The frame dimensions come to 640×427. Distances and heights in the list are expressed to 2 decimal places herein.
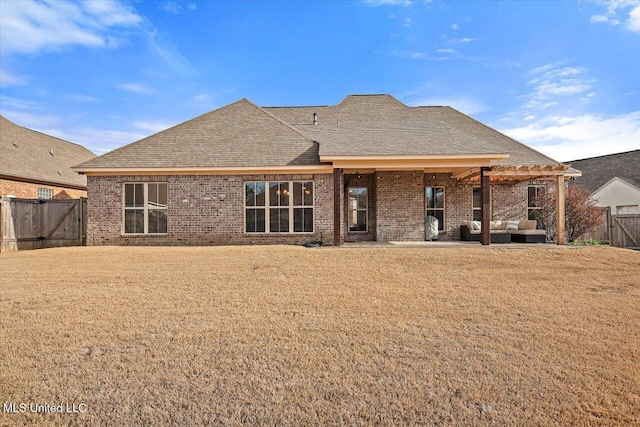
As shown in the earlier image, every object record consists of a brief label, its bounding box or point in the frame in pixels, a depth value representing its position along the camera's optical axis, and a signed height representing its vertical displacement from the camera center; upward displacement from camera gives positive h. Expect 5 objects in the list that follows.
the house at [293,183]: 12.77 +1.30
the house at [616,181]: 24.09 +2.40
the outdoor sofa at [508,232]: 12.95 -0.69
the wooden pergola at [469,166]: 12.31 +1.65
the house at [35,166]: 17.33 +2.76
